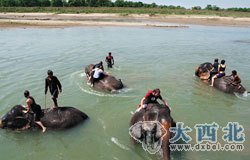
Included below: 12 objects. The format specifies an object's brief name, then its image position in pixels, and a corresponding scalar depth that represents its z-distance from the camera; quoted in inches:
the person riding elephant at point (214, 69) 712.4
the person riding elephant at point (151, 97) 451.2
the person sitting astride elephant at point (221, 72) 682.9
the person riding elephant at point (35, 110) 452.1
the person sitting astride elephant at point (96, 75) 658.2
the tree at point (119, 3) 3769.7
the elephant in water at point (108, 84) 637.7
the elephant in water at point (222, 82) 636.7
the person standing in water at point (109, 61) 831.1
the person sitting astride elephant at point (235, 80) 632.4
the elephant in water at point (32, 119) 458.9
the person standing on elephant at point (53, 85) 482.9
